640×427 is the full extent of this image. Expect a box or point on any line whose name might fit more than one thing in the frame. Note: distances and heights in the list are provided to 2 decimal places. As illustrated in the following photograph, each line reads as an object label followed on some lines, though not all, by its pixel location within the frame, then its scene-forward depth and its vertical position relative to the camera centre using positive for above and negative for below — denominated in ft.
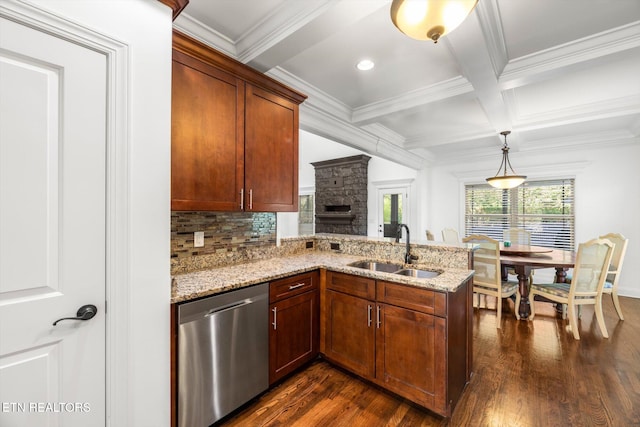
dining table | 10.73 -1.91
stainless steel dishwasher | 5.11 -2.85
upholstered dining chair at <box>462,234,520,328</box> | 10.71 -2.33
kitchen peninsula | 5.83 -2.38
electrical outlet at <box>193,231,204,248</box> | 7.15 -0.67
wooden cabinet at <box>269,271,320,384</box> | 6.69 -2.85
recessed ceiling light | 8.34 +4.54
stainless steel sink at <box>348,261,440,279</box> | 7.77 -1.66
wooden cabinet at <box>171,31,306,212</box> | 5.72 +1.85
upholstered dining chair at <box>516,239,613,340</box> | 9.72 -2.37
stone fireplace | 20.88 +1.40
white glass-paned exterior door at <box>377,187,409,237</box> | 20.10 +0.30
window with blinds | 16.70 +0.14
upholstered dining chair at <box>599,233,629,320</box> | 11.12 -2.20
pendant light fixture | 13.35 +1.59
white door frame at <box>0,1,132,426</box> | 4.24 -0.35
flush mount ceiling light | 3.81 +2.81
